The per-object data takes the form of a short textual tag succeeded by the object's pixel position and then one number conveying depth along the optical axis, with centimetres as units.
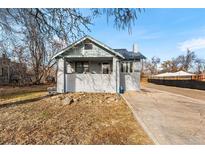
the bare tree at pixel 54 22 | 246
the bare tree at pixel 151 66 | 3760
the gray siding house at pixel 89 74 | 888
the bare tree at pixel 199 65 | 3155
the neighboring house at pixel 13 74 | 1705
